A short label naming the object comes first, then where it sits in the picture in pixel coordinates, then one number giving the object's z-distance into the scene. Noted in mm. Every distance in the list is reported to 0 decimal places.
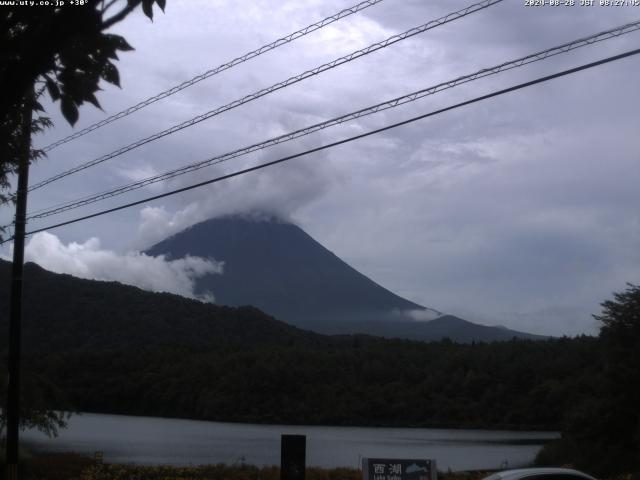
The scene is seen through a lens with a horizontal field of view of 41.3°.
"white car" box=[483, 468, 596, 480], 10312
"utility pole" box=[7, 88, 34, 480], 16719
